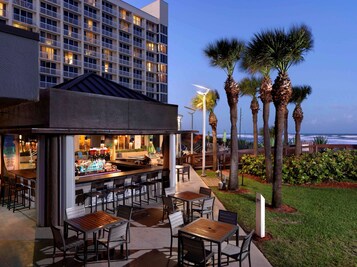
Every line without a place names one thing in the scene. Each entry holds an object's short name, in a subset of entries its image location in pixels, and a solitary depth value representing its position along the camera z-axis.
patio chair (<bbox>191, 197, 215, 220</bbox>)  9.00
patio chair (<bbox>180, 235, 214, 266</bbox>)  5.57
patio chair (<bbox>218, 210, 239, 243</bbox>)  7.49
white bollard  8.42
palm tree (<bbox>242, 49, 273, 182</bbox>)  17.36
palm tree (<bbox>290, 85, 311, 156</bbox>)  27.16
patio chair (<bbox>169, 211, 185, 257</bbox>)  7.29
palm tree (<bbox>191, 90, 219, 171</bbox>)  23.17
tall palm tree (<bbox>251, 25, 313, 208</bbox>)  11.53
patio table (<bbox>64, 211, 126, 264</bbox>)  6.53
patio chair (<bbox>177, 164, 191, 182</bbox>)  17.66
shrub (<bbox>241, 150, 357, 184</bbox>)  17.23
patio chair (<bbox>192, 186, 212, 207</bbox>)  10.36
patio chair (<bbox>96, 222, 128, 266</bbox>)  6.40
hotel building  42.22
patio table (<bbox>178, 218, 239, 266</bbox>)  6.04
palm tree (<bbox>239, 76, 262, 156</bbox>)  24.25
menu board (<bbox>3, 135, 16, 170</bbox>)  12.75
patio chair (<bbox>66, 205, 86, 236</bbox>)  7.63
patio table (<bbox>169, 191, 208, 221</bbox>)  9.40
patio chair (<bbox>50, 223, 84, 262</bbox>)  6.17
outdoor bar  9.31
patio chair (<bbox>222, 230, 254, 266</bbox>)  5.95
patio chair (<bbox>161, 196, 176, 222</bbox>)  9.13
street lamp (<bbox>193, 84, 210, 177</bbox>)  19.31
